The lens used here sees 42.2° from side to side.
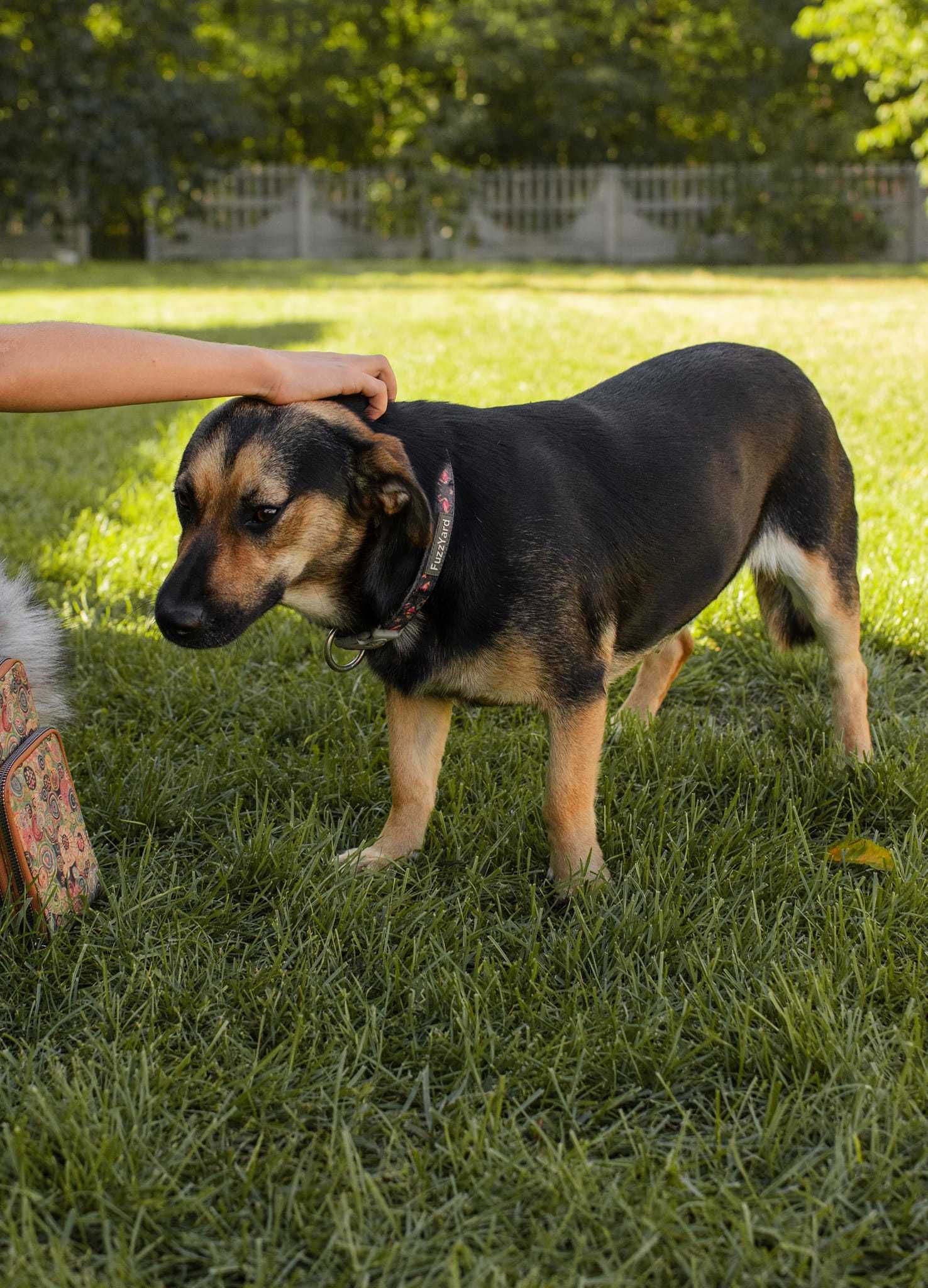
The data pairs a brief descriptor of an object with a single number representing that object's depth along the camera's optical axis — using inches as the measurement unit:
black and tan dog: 95.3
